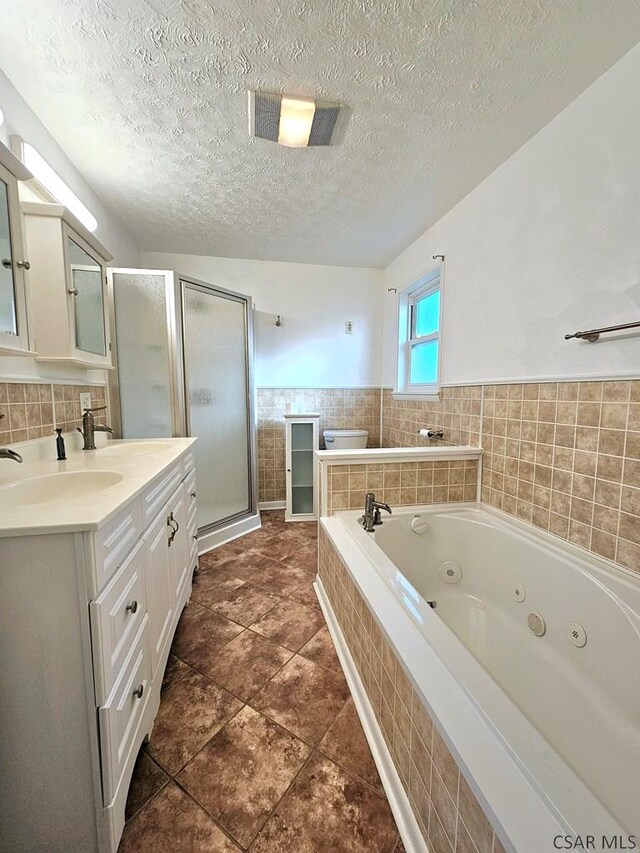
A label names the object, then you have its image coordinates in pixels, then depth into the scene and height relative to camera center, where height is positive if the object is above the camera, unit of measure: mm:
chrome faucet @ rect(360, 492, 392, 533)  1572 -544
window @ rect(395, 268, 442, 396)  2562 +539
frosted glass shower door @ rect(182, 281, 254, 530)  2393 +22
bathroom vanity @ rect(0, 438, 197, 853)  694 -616
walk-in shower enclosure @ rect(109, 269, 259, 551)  2189 +157
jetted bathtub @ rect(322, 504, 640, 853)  580 -689
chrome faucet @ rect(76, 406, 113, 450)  1569 -150
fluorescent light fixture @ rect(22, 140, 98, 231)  1364 +1021
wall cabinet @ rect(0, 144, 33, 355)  1004 +427
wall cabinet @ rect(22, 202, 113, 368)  1271 +489
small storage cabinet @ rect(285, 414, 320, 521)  2998 -661
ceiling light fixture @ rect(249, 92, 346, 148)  1329 +1218
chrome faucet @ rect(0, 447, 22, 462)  976 -166
